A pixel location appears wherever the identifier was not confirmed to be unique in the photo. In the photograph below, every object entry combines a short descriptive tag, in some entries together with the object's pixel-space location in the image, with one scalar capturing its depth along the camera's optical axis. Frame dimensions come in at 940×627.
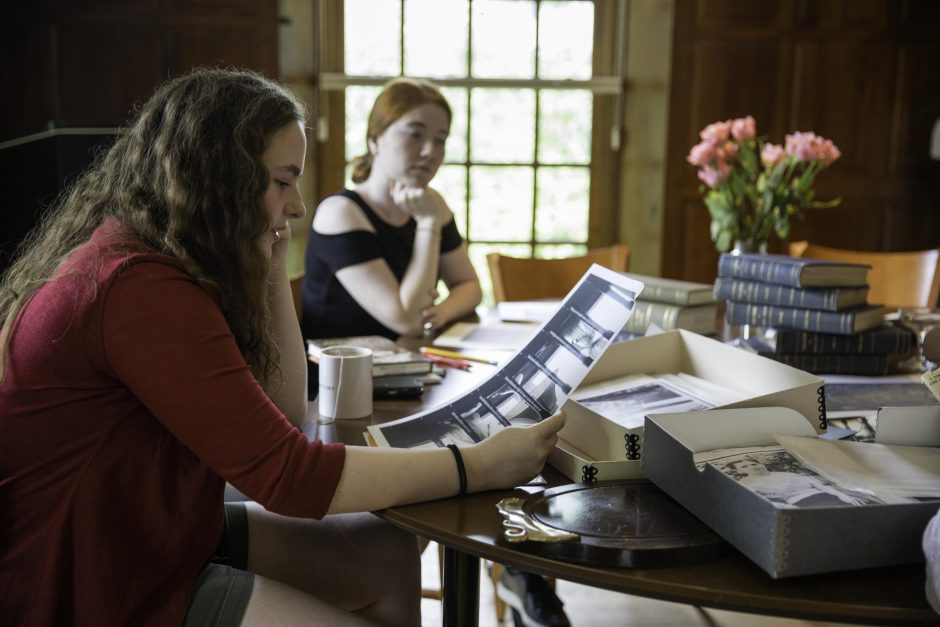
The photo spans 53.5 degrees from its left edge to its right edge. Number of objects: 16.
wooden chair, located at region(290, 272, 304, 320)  2.38
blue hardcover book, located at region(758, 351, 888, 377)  1.72
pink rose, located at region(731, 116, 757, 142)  2.35
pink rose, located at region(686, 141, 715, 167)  2.34
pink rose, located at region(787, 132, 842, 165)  2.32
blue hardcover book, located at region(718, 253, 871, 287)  1.74
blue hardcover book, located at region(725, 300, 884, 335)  1.70
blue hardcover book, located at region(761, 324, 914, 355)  1.71
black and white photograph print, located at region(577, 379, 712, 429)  1.14
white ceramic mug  1.34
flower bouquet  2.32
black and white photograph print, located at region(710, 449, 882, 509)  0.86
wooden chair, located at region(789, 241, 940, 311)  2.86
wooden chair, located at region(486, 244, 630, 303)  2.89
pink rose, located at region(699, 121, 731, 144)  2.34
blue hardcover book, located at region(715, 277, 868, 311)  1.72
